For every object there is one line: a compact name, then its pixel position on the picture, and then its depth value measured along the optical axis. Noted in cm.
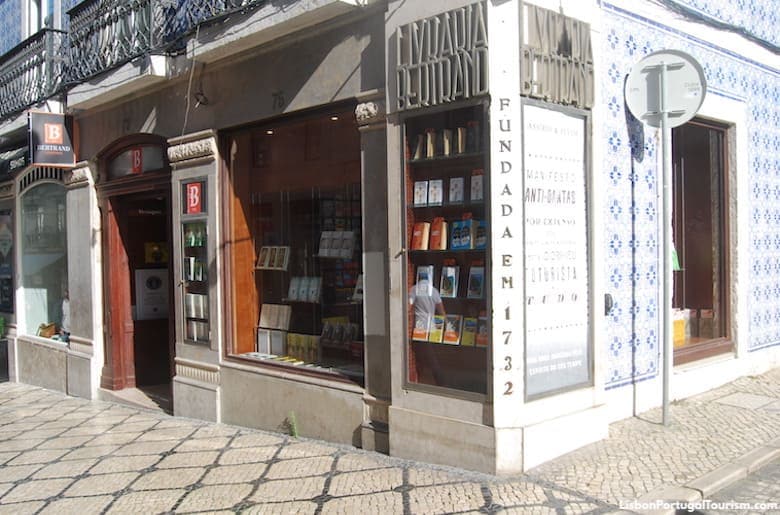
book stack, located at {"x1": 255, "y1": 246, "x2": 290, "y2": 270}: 755
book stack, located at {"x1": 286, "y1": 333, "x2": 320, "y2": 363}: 712
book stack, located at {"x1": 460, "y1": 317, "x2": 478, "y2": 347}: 547
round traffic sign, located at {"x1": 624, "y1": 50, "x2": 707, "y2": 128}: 584
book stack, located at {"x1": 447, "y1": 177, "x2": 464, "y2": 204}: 555
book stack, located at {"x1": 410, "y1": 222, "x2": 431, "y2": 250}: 572
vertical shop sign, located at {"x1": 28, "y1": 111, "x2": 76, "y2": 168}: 966
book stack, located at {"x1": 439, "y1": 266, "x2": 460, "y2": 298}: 562
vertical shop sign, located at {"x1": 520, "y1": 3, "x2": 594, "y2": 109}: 521
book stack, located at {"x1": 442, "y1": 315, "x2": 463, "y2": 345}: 558
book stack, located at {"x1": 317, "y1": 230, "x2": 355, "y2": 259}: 679
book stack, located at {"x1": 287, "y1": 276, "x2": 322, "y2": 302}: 720
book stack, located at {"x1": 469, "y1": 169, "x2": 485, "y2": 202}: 535
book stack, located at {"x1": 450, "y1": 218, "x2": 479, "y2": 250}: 546
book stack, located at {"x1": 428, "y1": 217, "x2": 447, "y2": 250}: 565
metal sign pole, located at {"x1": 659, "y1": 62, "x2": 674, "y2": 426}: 594
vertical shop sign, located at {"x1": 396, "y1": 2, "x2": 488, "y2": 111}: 511
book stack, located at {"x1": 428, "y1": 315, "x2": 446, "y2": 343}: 568
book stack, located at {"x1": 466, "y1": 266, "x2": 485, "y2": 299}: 539
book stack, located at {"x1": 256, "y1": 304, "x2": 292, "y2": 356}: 753
